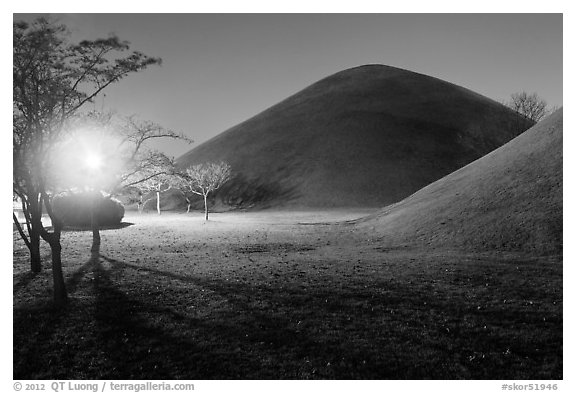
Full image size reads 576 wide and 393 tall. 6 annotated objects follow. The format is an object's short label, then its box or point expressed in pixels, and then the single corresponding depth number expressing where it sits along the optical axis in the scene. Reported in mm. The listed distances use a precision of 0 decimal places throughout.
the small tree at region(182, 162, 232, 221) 87750
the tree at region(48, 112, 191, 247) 29000
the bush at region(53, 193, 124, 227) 50156
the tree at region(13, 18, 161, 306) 16375
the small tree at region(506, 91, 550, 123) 142625
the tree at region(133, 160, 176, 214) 39094
